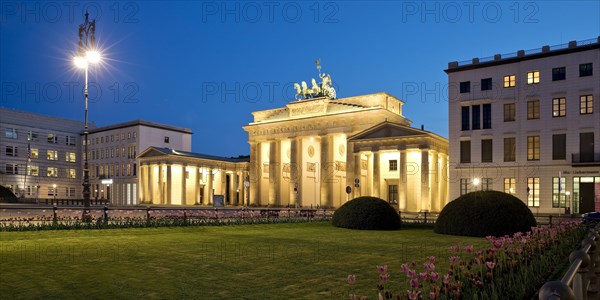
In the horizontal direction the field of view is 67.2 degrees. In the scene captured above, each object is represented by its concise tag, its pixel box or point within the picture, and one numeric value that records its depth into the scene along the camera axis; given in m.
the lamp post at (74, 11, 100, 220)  27.64
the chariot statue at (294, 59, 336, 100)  77.88
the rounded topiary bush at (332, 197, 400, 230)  28.50
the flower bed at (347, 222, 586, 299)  5.85
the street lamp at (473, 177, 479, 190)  51.15
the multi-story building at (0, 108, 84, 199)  90.81
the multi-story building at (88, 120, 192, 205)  92.06
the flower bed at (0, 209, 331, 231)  23.46
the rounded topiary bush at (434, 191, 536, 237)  23.42
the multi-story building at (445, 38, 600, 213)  45.53
